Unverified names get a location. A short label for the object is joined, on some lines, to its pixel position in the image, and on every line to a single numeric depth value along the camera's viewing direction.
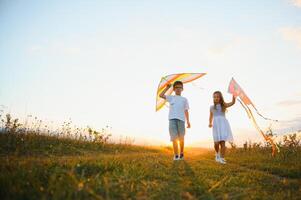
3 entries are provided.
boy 9.11
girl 9.30
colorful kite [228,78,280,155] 9.30
